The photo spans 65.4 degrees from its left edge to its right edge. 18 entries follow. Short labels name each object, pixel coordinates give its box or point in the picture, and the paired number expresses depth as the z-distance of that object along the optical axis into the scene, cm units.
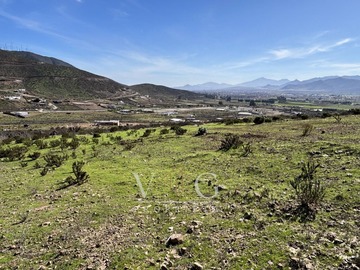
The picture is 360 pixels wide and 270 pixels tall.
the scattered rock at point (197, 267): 490
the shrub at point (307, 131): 1573
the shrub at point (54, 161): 1395
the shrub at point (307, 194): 668
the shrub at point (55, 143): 2067
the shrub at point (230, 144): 1443
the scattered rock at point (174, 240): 572
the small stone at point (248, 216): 649
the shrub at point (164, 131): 2381
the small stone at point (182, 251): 540
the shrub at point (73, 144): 1937
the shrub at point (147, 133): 2313
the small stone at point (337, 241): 517
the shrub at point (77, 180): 1058
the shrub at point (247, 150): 1273
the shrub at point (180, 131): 2210
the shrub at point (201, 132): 2118
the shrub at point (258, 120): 2626
